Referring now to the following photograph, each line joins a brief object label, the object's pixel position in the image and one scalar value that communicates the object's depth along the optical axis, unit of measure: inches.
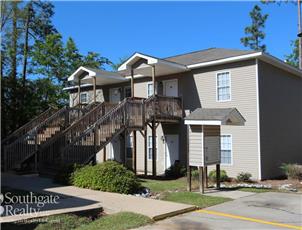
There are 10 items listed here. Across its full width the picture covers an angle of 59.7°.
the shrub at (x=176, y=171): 500.1
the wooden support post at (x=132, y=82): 511.6
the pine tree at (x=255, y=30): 1156.1
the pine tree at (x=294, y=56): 1113.2
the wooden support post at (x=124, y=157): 468.0
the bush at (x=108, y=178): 331.0
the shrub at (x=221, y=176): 442.1
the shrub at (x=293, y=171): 438.2
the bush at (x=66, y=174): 364.7
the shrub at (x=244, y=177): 445.1
